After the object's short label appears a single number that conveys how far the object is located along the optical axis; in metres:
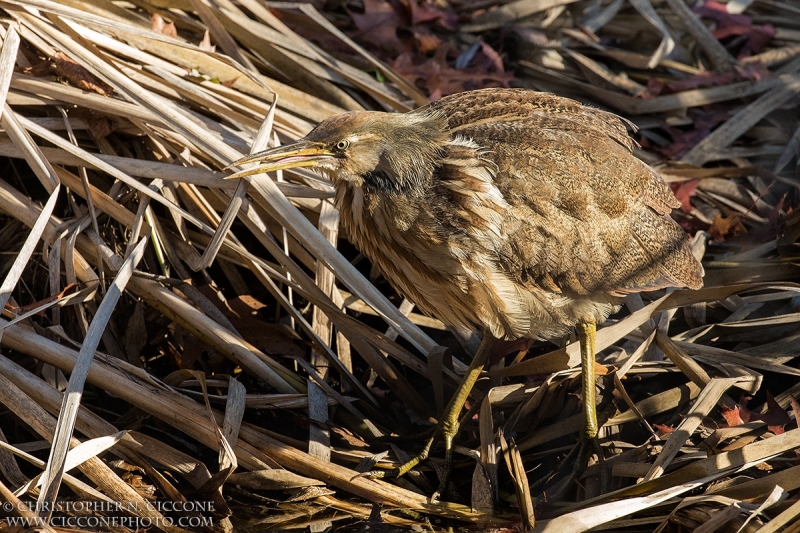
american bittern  6.00
